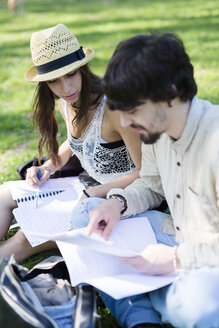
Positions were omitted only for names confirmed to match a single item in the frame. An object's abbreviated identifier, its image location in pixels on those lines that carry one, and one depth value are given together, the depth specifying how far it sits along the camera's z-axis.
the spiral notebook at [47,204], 2.57
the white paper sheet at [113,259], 1.84
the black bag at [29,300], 1.81
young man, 1.75
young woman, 2.55
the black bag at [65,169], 3.14
